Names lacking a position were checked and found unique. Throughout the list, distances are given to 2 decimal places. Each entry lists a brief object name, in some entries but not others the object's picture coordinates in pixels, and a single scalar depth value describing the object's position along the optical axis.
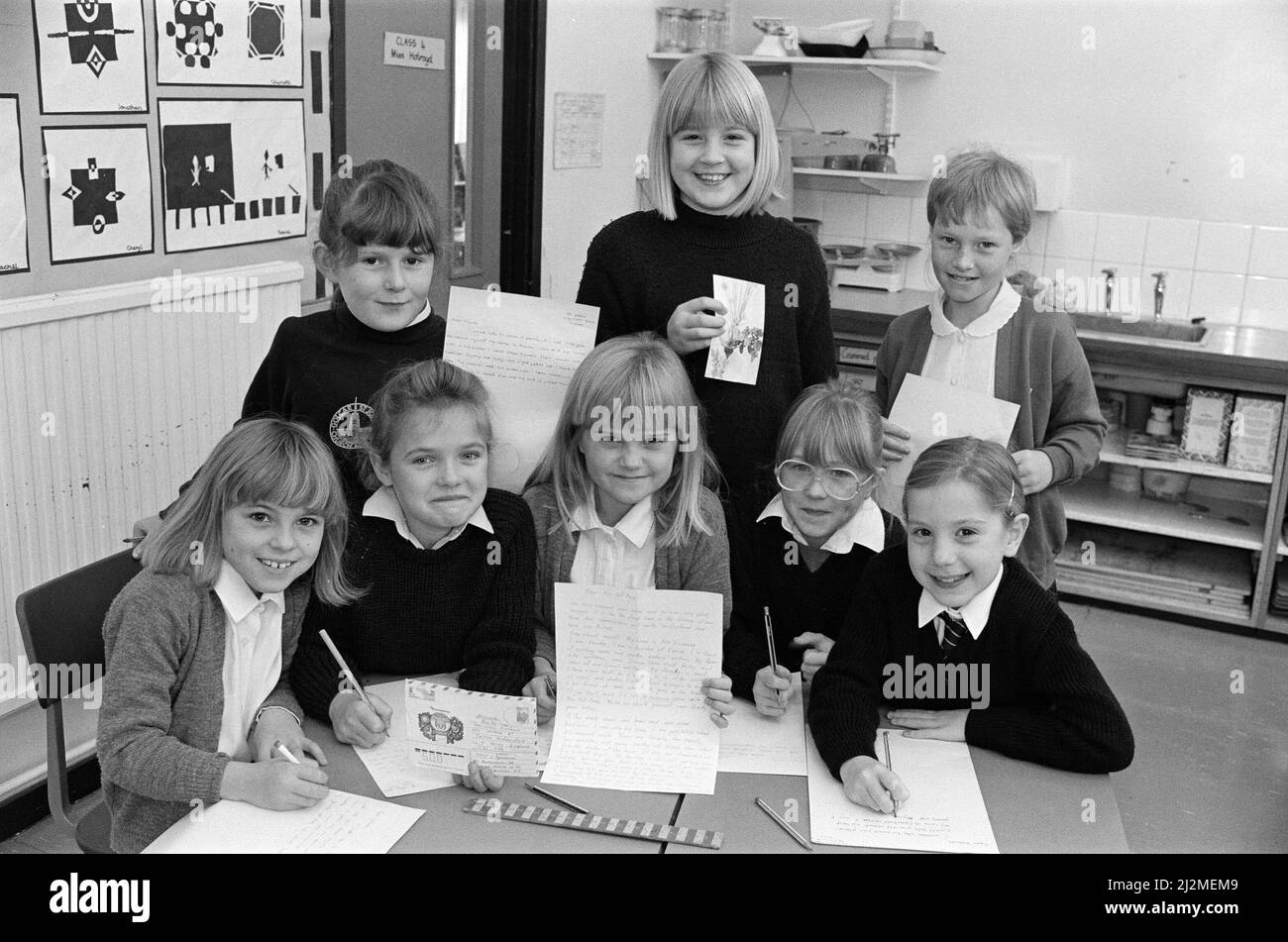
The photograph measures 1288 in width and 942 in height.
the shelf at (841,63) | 4.21
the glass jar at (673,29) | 4.42
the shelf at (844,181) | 4.38
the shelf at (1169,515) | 3.79
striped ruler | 1.29
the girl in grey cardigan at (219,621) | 1.44
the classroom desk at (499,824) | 1.27
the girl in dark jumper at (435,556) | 1.67
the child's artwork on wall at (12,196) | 2.23
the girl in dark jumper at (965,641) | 1.52
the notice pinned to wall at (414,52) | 3.28
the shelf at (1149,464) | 3.71
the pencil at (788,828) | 1.30
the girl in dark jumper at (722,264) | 1.91
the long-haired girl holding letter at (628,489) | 1.75
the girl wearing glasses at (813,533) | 1.79
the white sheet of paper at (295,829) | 1.25
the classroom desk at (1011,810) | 1.32
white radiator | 2.31
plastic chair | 1.65
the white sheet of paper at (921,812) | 1.31
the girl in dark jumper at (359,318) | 1.86
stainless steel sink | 4.01
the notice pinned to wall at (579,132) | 3.98
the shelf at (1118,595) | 3.78
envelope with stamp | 1.36
